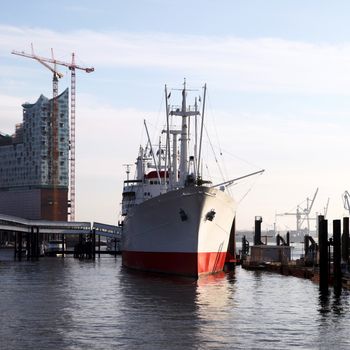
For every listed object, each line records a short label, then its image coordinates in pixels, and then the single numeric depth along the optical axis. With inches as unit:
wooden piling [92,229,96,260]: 5020.9
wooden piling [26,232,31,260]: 4841.3
